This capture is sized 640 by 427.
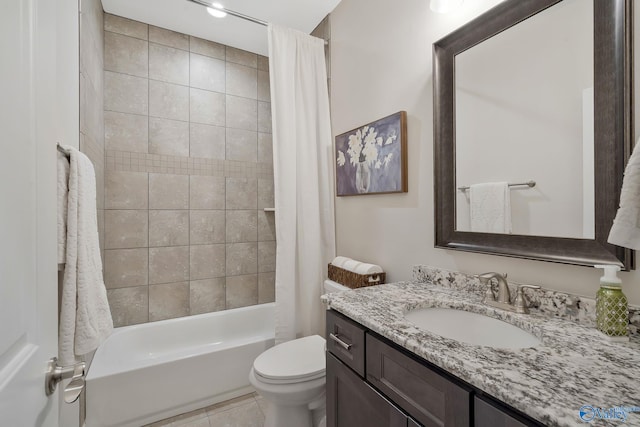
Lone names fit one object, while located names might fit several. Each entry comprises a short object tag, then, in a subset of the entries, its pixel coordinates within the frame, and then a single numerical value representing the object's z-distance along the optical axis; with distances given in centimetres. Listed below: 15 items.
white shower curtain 192
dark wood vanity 61
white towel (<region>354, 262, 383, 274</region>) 162
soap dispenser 74
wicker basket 161
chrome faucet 96
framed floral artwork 152
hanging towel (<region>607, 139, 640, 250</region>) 66
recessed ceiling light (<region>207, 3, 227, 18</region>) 184
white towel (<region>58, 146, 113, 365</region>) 101
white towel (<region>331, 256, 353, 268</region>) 181
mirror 83
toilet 134
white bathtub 156
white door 42
